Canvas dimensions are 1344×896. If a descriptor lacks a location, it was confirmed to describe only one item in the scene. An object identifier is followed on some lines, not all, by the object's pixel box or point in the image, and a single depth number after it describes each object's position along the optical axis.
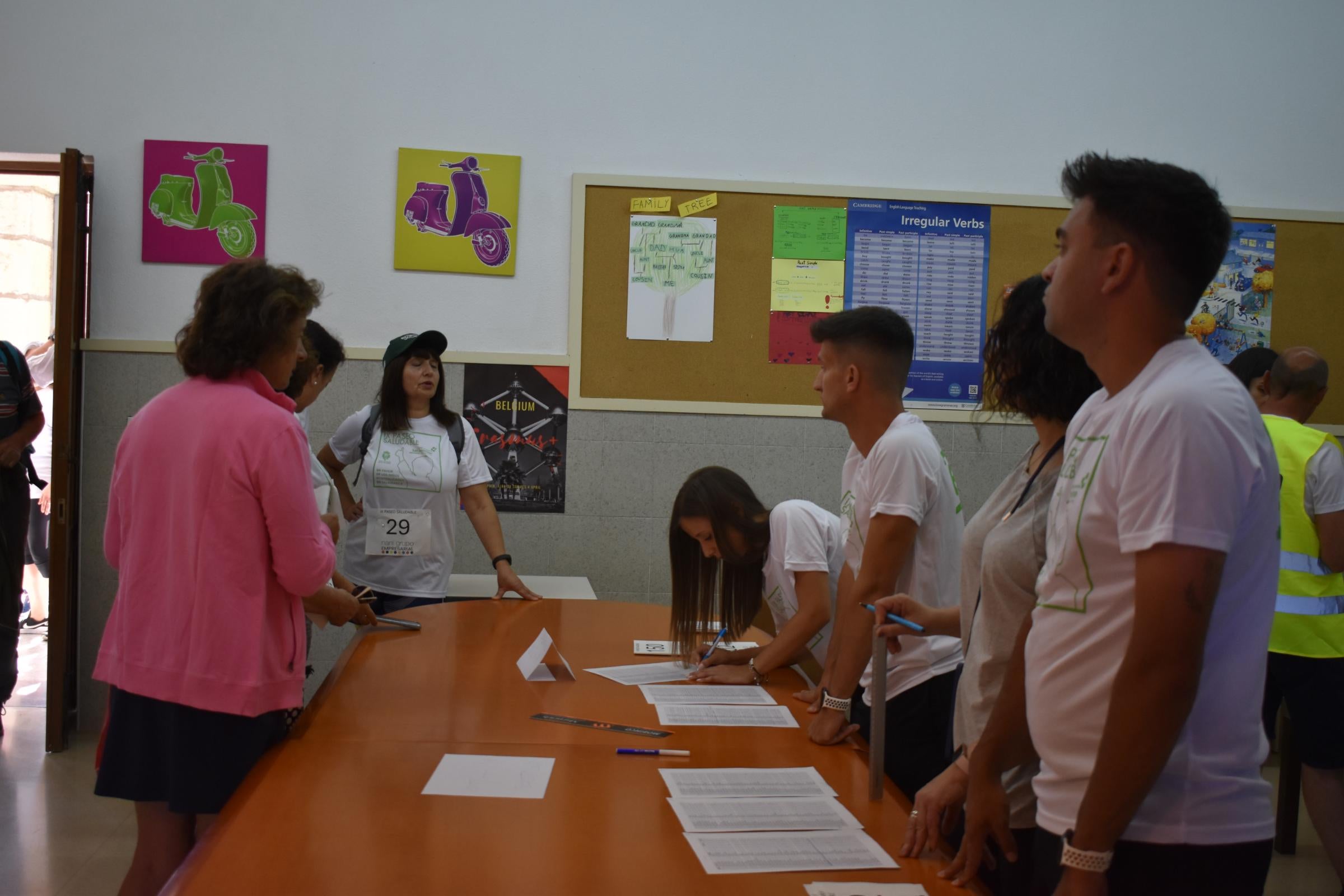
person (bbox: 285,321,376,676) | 2.80
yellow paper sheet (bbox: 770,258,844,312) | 4.25
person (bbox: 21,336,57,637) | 5.53
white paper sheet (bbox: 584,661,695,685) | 2.25
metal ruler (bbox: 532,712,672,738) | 1.81
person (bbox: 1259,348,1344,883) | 2.82
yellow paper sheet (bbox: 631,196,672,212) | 4.20
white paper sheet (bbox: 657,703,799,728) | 1.91
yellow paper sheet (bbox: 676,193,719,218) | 4.21
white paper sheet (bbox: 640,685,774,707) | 2.07
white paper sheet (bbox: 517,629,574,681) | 2.20
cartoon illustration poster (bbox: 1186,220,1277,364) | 4.42
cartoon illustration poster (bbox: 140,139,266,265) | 4.07
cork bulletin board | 4.20
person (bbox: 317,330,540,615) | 3.21
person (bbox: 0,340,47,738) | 3.75
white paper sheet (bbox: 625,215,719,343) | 4.20
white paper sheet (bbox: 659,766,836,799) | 1.52
